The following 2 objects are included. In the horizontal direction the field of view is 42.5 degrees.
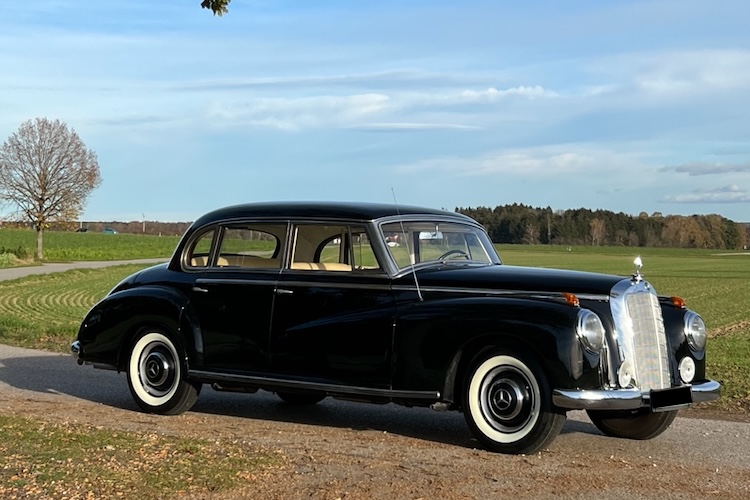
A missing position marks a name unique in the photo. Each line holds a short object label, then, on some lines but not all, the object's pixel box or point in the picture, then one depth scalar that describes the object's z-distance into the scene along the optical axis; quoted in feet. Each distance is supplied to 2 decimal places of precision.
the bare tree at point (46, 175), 181.68
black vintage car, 21.88
